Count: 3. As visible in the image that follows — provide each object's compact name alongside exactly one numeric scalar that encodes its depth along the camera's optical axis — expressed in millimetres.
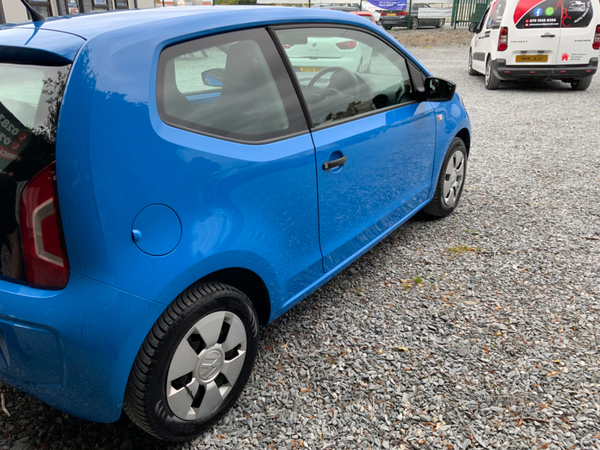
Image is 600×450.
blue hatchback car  1559
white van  9297
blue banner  24984
